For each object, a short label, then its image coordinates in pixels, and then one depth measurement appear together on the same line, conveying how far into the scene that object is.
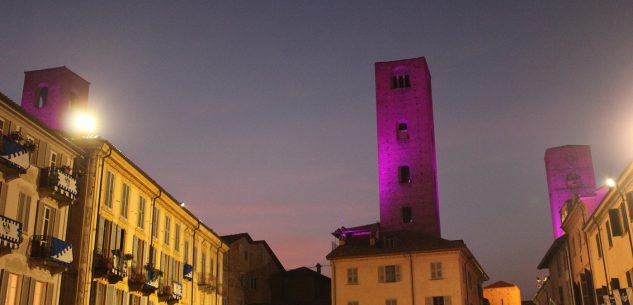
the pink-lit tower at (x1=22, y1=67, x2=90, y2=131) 53.66
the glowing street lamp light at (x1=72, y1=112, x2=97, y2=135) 37.25
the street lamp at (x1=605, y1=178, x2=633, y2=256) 36.12
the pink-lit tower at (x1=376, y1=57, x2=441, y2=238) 80.50
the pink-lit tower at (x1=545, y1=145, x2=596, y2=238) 97.31
